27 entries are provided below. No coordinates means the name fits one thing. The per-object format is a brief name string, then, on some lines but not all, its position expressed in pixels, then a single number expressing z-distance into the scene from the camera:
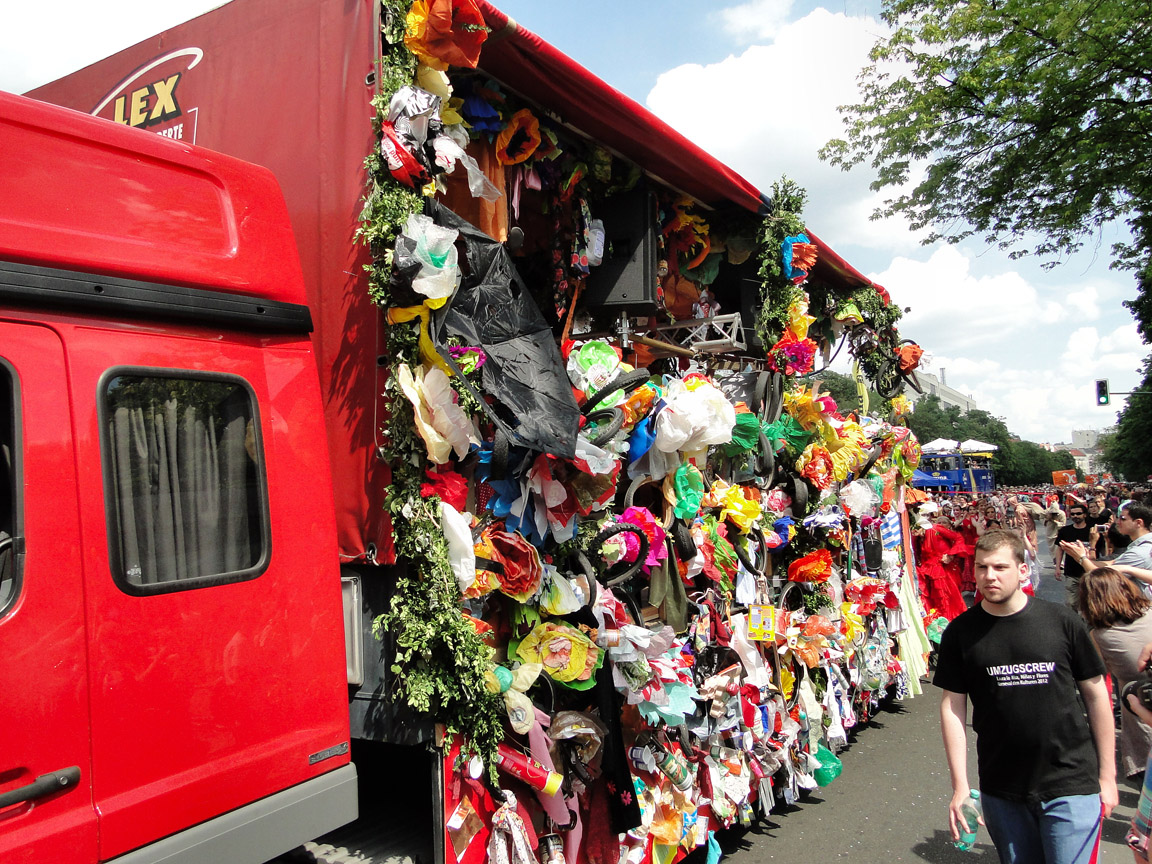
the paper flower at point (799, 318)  5.65
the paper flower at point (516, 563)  2.99
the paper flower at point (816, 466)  5.69
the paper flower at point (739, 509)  4.80
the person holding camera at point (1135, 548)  5.11
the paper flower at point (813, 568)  5.54
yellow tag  4.87
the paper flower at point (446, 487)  2.73
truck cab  1.74
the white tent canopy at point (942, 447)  25.30
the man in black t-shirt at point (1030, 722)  2.88
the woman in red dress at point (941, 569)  8.89
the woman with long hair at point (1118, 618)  4.35
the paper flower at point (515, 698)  2.89
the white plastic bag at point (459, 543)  2.72
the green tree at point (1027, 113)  10.86
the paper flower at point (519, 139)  3.53
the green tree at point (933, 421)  78.75
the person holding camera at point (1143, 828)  2.87
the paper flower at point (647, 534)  3.78
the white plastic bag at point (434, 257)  2.66
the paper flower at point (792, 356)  5.65
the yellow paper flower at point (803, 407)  5.71
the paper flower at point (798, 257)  5.52
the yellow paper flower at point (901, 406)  8.95
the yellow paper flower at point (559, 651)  3.15
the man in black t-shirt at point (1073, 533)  9.00
